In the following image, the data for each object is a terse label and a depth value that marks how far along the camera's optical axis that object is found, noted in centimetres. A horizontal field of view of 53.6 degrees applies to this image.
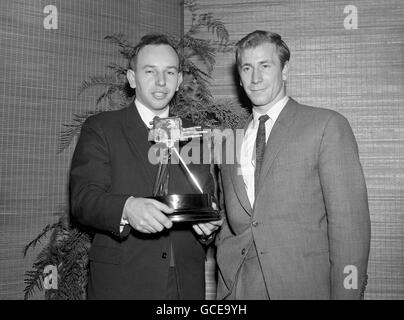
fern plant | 218
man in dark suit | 151
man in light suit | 161
